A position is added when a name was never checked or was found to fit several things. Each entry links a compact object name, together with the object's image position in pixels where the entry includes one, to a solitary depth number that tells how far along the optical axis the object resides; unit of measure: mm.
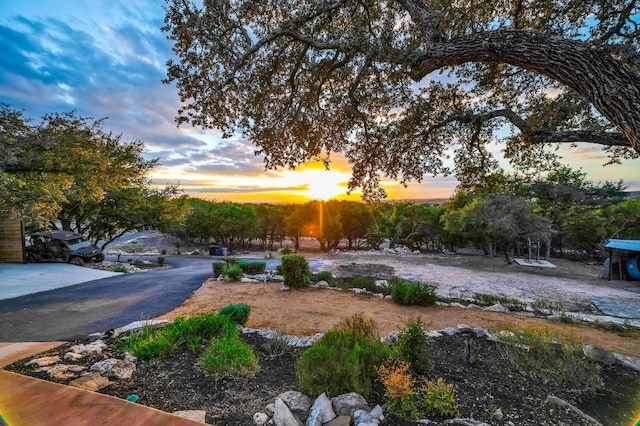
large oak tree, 3846
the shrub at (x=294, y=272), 9789
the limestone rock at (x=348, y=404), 2692
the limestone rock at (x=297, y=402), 2684
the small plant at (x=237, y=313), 5395
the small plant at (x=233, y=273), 10938
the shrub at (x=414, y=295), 7852
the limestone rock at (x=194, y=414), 2479
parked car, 14511
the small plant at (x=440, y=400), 2612
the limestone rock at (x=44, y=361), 3592
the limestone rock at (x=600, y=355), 3941
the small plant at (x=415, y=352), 3473
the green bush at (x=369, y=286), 9594
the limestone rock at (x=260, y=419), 2504
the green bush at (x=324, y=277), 11080
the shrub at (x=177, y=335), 3783
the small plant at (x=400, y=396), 2609
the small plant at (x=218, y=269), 11727
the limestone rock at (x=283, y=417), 2469
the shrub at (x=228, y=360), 3268
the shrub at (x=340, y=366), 2912
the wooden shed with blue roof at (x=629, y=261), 13950
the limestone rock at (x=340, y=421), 2492
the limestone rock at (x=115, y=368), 3275
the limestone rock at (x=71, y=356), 3744
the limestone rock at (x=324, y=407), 2604
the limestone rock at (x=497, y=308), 7520
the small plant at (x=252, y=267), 12344
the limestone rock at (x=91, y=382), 2922
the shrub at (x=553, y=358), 3262
